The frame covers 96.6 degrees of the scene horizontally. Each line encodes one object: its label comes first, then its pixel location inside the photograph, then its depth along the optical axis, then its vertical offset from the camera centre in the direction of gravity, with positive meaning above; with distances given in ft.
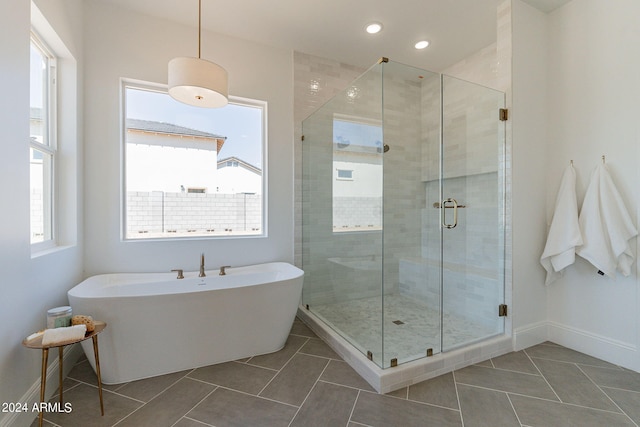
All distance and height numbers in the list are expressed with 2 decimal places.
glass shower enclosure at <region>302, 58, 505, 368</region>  7.91 +0.10
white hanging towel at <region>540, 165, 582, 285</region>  7.61 -0.49
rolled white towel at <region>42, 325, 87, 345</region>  4.74 -2.09
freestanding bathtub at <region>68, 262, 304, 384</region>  6.15 -2.59
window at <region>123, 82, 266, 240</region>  8.95 +1.53
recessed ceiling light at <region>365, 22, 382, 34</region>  9.02 +5.97
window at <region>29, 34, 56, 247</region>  6.41 +1.73
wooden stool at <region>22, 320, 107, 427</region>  4.65 -2.24
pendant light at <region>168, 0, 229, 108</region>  5.49 +2.68
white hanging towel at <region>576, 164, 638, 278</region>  6.91 -0.37
